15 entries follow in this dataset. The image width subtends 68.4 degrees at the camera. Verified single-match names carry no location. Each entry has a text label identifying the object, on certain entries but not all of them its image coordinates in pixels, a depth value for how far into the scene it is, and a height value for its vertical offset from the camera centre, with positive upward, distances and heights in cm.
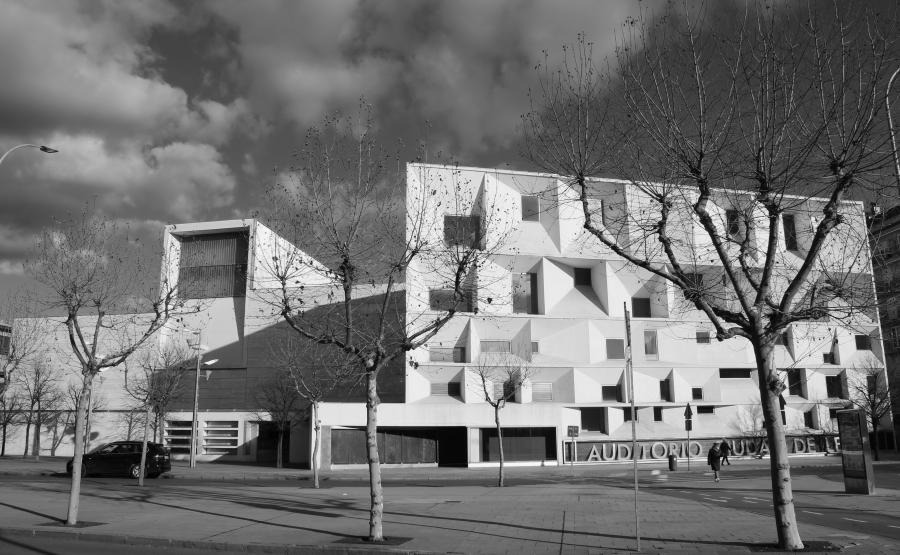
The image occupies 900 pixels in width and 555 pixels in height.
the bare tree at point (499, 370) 4141 +243
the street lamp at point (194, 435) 3922 -144
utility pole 1144 +110
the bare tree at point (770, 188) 1084 +388
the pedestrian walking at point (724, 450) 3762 -235
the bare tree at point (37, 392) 4797 +145
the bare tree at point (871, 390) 4544 +121
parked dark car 3055 -221
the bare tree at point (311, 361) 3152 +266
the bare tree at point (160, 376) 3891 +235
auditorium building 4234 +243
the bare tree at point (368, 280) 1345 +285
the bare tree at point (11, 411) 4809 +7
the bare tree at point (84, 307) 1434 +251
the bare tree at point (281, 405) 4238 +36
